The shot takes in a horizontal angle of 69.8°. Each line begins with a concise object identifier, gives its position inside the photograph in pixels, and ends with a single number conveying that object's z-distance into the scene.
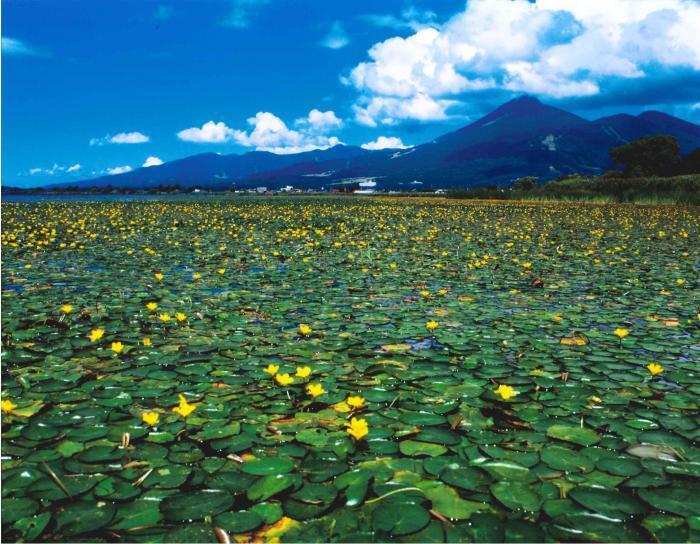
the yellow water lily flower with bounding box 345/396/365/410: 2.63
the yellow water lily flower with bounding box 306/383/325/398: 2.86
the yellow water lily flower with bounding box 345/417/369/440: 2.33
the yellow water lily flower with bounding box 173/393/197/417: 2.52
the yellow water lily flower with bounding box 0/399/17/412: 2.48
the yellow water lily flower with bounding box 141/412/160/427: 2.47
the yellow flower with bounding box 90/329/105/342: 3.82
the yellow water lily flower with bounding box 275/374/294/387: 2.96
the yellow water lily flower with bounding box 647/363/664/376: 3.16
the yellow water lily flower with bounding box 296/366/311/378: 3.14
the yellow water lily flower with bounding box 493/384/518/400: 2.80
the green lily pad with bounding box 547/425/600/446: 2.50
